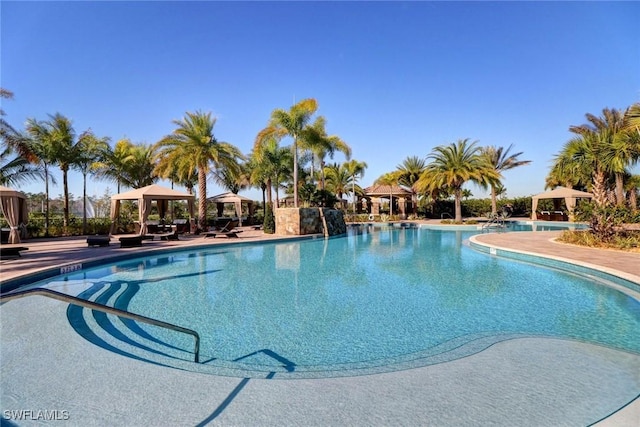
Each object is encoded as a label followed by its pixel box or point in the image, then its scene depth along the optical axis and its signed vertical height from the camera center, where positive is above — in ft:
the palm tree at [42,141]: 55.98 +13.52
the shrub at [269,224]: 61.31 -1.44
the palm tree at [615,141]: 45.82 +9.80
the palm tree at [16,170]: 51.93 +8.49
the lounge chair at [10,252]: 29.60 -2.78
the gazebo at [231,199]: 78.79 +4.26
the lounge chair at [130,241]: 39.93 -2.70
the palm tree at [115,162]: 68.49 +12.17
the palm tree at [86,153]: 60.11 +12.56
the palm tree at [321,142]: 64.44 +15.15
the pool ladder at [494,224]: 75.52 -2.88
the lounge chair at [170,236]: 48.49 -2.59
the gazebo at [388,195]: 108.68 +6.39
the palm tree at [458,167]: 80.38 +11.20
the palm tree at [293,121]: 61.05 +17.54
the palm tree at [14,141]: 45.65 +11.23
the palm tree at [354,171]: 112.98 +15.07
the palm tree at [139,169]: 76.48 +11.79
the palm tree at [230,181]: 97.78 +11.56
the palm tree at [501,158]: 103.19 +16.57
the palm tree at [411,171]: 113.19 +14.65
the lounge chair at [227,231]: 51.65 -2.48
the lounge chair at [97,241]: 40.69 -2.59
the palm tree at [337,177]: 113.80 +13.02
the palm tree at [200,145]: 60.08 +13.46
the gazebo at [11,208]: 40.57 +1.69
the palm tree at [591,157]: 55.43 +9.48
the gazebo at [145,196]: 52.57 +3.62
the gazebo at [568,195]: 84.23 +3.92
